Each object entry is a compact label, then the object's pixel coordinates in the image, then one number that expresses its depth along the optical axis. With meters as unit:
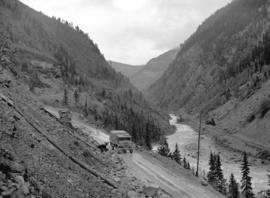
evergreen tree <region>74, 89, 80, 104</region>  85.19
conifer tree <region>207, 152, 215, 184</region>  52.09
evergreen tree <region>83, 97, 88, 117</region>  77.83
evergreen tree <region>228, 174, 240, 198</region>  47.14
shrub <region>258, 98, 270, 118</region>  98.18
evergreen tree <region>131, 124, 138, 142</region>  76.80
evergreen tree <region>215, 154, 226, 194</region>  51.47
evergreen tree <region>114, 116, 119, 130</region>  77.18
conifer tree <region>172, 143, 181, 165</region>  62.53
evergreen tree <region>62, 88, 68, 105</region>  77.61
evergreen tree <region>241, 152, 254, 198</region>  47.56
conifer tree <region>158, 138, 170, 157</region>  63.66
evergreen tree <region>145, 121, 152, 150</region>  75.75
